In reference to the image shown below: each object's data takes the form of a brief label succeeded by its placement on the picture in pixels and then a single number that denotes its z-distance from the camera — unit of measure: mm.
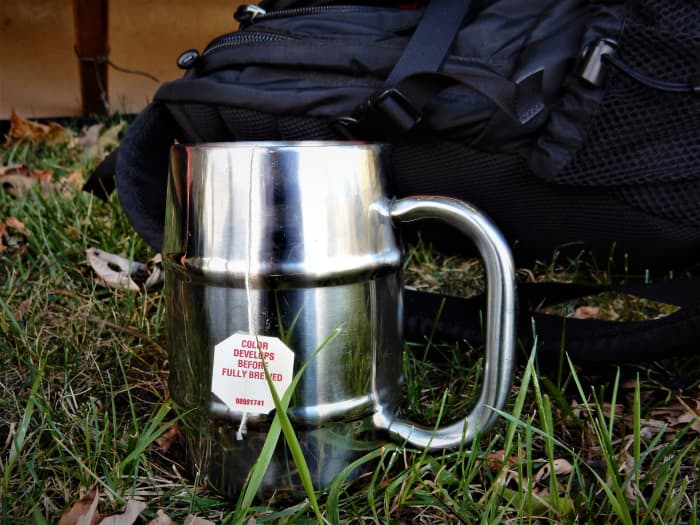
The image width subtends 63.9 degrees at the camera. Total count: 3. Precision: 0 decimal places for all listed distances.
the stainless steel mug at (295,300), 164
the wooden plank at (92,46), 768
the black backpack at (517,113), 227
